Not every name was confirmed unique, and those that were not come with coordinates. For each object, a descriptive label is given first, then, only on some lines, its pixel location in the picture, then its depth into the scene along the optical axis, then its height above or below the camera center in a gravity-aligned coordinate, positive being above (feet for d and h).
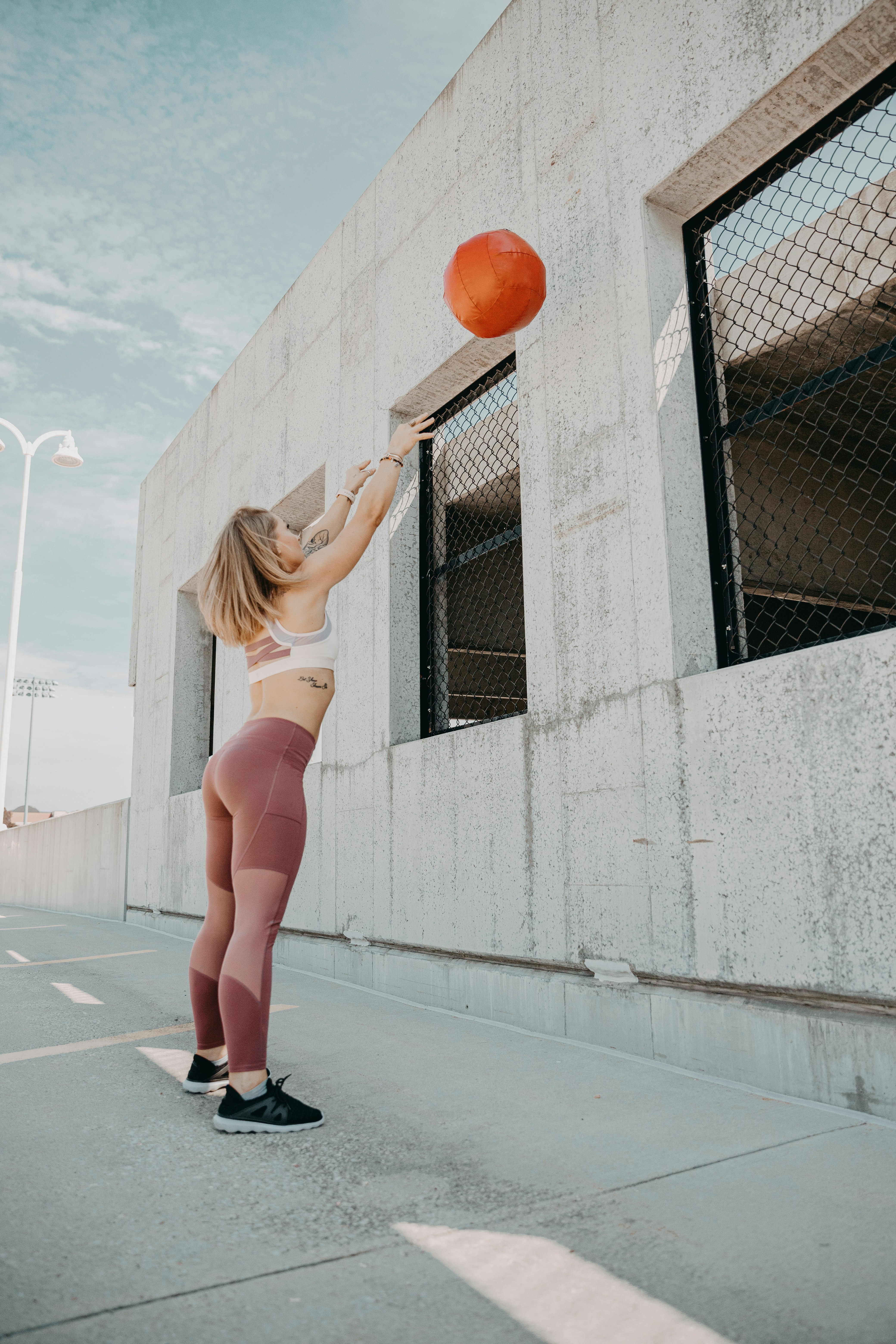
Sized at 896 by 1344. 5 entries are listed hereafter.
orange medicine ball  11.25 +7.37
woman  8.03 +0.93
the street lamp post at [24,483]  59.67 +26.76
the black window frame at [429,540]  16.71 +6.24
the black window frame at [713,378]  10.73 +6.32
